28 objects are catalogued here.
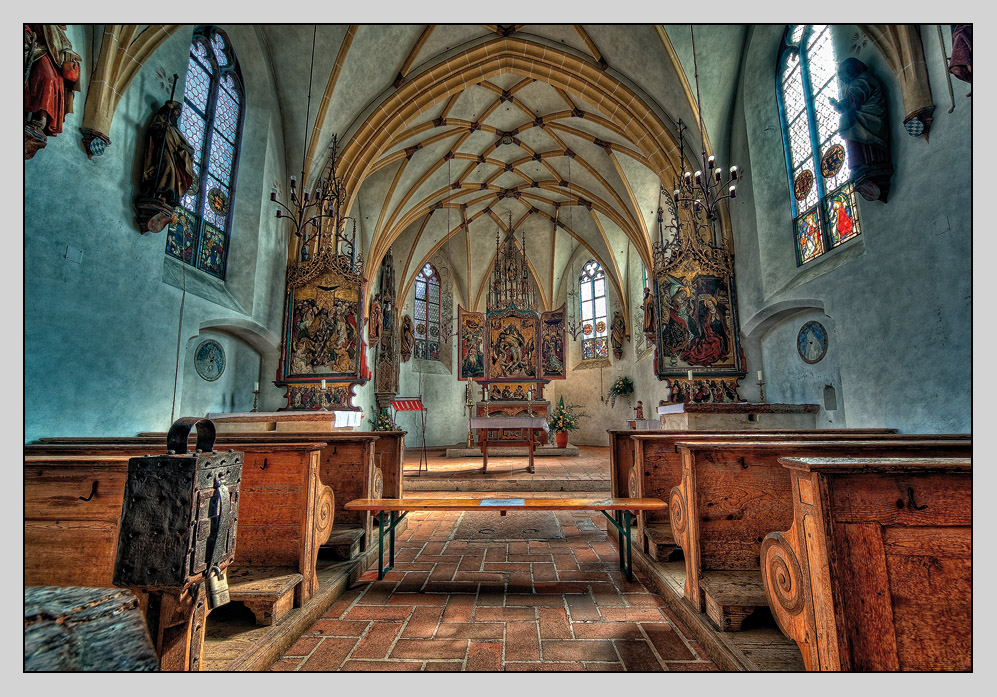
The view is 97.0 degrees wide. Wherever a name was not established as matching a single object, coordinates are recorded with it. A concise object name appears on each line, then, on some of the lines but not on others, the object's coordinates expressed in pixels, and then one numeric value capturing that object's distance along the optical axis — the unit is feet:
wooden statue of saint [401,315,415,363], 50.55
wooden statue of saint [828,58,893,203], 17.56
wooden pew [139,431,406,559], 12.43
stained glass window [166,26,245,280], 24.43
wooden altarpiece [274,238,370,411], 30.04
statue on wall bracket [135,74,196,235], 19.20
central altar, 39.24
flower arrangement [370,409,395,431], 41.24
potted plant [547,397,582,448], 40.27
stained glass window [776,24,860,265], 21.95
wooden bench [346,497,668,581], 10.36
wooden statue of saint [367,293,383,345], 38.63
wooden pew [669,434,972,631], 8.26
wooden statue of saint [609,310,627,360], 51.42
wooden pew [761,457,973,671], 4.40
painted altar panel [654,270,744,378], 28.84
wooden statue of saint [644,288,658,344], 34.14
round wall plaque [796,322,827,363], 23.89
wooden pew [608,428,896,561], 11.50
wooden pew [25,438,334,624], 8.03
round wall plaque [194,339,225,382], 25.77
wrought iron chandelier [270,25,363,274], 29.89
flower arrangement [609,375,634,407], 49.52
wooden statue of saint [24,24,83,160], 13.62
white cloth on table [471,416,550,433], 27.45
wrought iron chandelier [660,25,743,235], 19.13
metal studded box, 4.28
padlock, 4.64
